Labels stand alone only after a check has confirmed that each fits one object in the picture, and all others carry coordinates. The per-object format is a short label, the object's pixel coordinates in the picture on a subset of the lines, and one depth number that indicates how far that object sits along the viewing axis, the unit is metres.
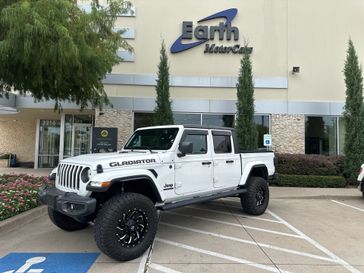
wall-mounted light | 15.30
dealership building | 15.22
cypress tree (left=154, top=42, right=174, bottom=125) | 14.00
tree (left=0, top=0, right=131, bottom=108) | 6.37
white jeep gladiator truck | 4.52
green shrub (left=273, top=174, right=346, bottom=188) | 12.92
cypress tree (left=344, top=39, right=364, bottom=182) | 13.55
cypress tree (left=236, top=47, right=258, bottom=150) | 13.84
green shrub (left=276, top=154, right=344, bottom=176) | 13.37
